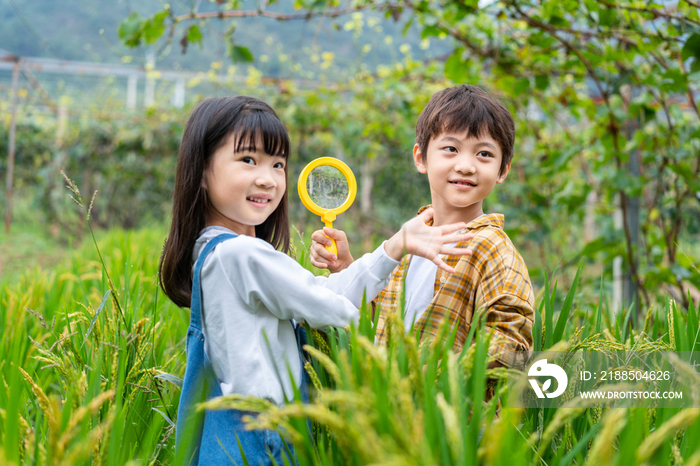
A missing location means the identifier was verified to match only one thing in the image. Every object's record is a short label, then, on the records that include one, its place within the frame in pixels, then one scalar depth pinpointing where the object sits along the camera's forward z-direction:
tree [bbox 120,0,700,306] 2.16
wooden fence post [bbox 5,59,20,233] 6.82
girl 1.05
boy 1.10
